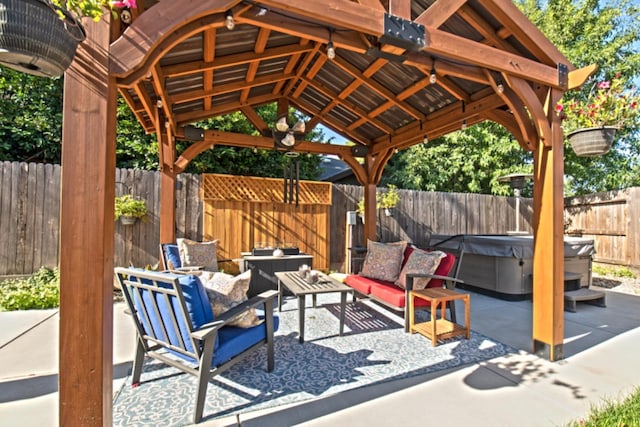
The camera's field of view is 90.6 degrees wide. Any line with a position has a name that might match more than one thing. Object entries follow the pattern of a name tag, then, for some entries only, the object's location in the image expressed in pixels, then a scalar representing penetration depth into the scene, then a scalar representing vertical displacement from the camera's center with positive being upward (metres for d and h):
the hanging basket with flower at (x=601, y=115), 3.01 +1.03
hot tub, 4.95 -0.74
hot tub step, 4.49 -1.12
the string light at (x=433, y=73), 2.74 +1.27
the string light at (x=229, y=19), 2.05 +1.27
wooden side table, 3.25 -1.15
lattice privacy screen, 6.05 +0.52
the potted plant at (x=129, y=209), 5.24 +0.08
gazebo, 1.61 +1.31
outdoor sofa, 3.61 -0.76
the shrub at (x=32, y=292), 4.30 -1.13
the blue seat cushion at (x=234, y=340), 2.27 -0.97
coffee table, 3.29 -0.79
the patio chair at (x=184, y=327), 2.07 -0.77
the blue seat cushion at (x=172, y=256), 4.61 -0.62
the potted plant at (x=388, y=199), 7.15 +0.41
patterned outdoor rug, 2.19 -1.32
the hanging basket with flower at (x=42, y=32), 1.16 +0.69
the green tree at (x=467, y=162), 9.90 +1.84
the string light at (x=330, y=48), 2.42 +1.30
